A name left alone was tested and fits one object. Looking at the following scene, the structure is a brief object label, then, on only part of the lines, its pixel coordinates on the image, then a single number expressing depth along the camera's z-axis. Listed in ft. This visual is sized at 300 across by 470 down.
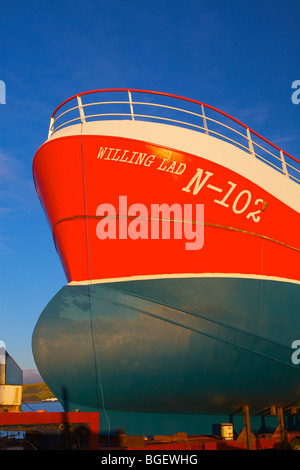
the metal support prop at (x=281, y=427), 31.86
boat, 28.99
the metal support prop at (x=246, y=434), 29.96
